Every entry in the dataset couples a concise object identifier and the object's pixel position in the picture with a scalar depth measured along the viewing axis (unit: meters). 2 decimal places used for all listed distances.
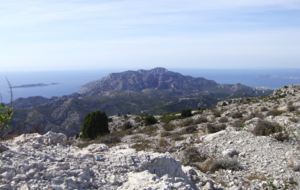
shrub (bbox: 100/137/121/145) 14.76
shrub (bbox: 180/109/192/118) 26.95
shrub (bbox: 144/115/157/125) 28.03
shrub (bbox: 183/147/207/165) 8.79
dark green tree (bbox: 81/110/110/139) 24.97
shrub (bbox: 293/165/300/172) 6.39
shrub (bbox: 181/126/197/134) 15.77
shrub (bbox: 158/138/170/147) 12.05
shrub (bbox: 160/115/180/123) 27.02
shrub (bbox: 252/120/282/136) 10.01
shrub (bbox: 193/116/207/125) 19.67
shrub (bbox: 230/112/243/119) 17.99
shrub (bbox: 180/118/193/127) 20.46
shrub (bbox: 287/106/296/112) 15.74
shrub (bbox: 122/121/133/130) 31.63
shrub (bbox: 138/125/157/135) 18.95
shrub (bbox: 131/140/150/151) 11.21
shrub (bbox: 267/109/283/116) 15.28
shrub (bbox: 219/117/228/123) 17.04
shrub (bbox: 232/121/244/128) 12.48
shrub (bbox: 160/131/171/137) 16.19
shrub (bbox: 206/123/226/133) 13.54
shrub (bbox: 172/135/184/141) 13.03
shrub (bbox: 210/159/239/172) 7.38
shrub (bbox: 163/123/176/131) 19.74
